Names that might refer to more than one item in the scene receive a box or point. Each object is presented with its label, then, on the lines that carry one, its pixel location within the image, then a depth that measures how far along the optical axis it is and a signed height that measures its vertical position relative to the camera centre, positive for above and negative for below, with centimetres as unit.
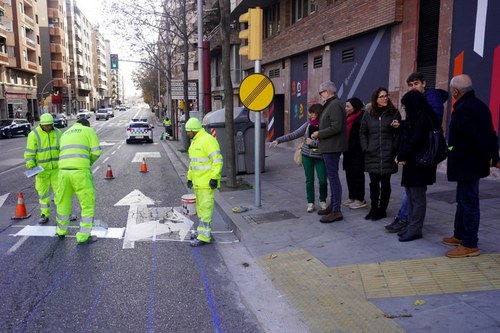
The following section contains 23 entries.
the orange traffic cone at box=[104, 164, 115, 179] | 1260 -190
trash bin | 1223 -80
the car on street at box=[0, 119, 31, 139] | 3170 -135
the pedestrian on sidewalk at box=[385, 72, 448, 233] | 509 +19
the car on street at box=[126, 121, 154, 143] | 2669 -137
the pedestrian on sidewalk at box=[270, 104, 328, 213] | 675 -79
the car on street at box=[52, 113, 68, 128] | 4315 -98
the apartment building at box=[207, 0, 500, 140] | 907 +181
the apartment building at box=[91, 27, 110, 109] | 13975 +1301
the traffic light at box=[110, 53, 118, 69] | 3391 +381
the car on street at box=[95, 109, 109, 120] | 6894 -79
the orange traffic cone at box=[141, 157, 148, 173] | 1420 -193
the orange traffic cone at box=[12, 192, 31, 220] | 772 -181
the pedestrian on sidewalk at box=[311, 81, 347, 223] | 620 -39
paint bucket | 650 -143
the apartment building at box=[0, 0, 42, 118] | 4919 +668
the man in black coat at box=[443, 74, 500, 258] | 439 -43
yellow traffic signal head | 739 +133
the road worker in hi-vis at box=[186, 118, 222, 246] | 602 -84
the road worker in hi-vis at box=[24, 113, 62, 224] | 735 -79
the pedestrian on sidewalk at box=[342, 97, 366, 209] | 693 -78
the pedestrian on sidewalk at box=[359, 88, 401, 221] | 578 -38
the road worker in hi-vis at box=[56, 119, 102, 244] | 614 -101
